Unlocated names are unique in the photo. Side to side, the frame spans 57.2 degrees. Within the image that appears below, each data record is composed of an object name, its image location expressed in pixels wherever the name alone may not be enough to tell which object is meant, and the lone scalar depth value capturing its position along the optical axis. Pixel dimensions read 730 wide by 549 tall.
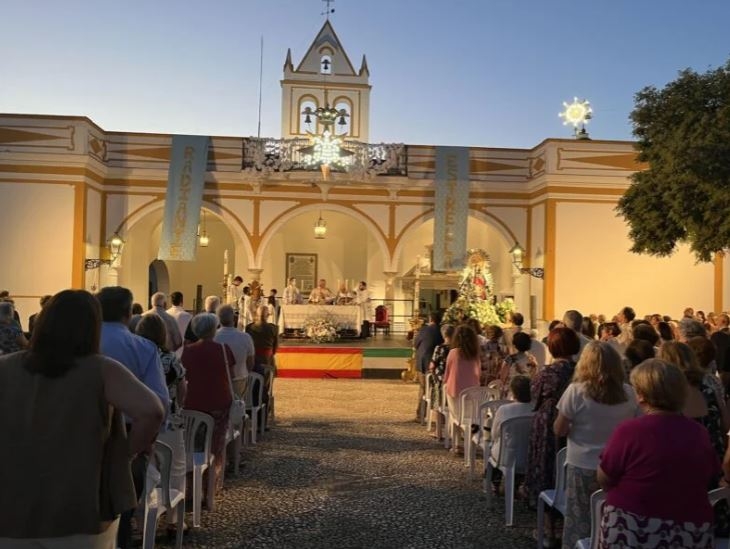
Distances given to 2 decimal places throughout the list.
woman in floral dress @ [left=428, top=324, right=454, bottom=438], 7.78
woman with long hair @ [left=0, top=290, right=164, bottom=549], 2.06
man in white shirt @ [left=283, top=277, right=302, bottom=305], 16.77
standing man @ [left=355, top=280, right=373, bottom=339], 16.86
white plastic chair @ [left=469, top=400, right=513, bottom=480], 5.58
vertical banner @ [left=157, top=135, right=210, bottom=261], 17.58
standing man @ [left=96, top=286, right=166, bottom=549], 3.29
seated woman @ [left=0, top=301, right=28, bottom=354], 5.93
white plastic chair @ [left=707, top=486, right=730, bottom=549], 3.14
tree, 11.61
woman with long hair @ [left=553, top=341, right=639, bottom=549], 3.53
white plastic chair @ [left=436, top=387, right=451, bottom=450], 7.39
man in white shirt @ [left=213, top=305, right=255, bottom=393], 6.26
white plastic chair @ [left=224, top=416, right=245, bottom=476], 6.10
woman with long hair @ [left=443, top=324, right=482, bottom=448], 6.89
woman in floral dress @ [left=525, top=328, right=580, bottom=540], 4.30
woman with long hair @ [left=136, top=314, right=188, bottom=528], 3.97
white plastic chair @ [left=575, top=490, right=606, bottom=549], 3.15
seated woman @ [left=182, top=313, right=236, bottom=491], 4.99
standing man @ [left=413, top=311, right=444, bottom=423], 8.92
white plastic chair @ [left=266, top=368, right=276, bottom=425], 8.24
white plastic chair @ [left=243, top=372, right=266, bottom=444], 7.33
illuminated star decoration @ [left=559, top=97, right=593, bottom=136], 19.78
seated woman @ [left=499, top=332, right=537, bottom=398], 6.16
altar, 16.33
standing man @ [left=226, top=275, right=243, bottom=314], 16.03
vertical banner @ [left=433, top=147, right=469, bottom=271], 18.12
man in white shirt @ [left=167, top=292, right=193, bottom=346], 8.26
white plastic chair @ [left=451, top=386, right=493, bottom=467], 6.41
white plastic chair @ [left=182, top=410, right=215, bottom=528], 4.71
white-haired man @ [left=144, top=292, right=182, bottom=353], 6.02
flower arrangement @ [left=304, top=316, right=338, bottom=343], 15.27
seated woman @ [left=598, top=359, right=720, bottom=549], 2.54
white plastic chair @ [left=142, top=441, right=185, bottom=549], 3.72
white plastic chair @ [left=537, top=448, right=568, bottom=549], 4.04
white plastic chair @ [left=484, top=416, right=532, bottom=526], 4.83
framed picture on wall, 22.08
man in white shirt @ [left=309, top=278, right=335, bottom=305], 16.88
